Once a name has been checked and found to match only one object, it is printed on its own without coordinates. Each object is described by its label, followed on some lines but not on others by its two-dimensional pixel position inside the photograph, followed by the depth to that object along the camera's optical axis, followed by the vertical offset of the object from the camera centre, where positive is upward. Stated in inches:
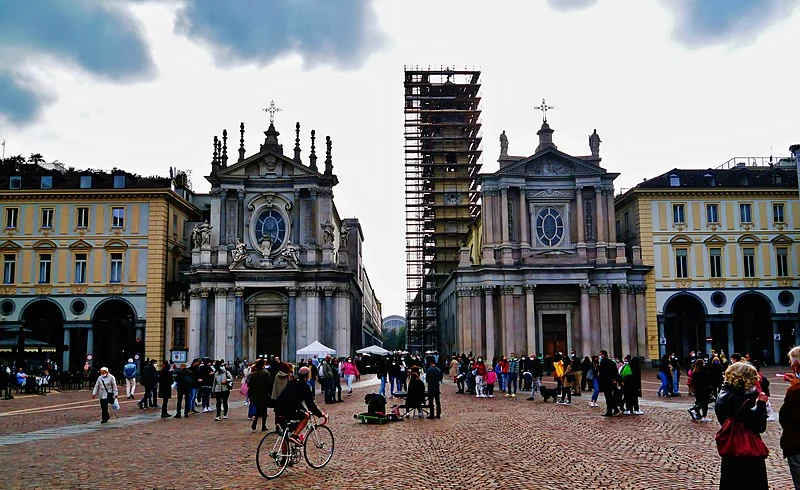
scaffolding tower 3139.8 +643.5
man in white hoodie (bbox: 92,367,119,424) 936.3 -63.7
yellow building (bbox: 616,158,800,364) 2300.7 +199.3
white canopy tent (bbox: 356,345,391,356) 1970.2 -44.8
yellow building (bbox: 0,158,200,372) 2224.4 +202.3
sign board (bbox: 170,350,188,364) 1937.3 -51.1
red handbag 322.3 -48.1
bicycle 552.4 -91.1
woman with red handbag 321.7 -43.7
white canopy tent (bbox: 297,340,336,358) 1771.7 -37.0
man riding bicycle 573.3 -51.6
